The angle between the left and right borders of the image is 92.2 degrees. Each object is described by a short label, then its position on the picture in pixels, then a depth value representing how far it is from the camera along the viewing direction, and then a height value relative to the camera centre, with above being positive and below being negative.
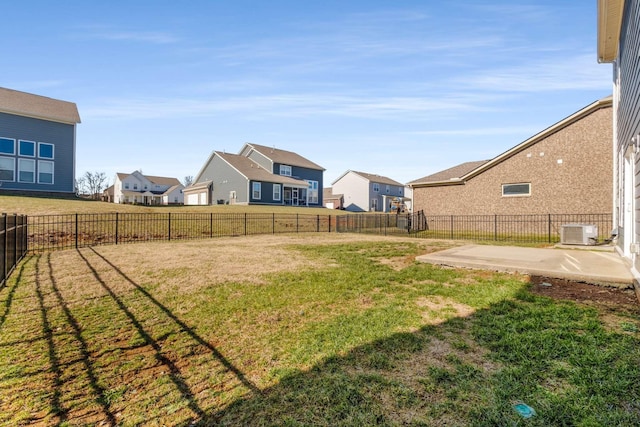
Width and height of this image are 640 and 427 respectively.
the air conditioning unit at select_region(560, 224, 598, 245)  10.62 -0.67
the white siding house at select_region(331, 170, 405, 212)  49.50 +3.90
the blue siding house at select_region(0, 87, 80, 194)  22.50 +5.12
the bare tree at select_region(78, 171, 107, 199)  74.94 +7.24
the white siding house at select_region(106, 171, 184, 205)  59.31 +4.71
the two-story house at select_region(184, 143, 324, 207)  33.34 +3.91
